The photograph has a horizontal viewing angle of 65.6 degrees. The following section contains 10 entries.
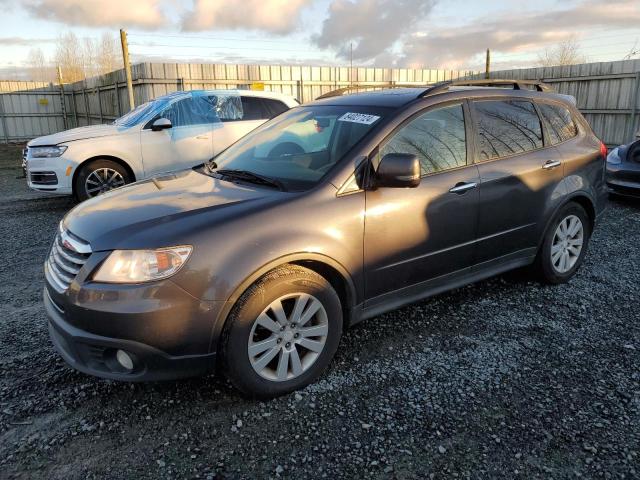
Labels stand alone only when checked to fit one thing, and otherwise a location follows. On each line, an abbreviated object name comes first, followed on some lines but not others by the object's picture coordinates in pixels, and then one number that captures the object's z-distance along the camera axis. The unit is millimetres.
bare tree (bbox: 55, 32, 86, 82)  39500
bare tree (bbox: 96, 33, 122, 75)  40875
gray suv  2445
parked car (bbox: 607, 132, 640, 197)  7660
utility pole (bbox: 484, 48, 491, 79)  21447
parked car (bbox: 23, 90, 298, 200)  7352
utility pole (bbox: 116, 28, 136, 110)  14469
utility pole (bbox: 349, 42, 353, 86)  17912
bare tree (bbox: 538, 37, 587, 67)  29766
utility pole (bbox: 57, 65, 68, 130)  22344
